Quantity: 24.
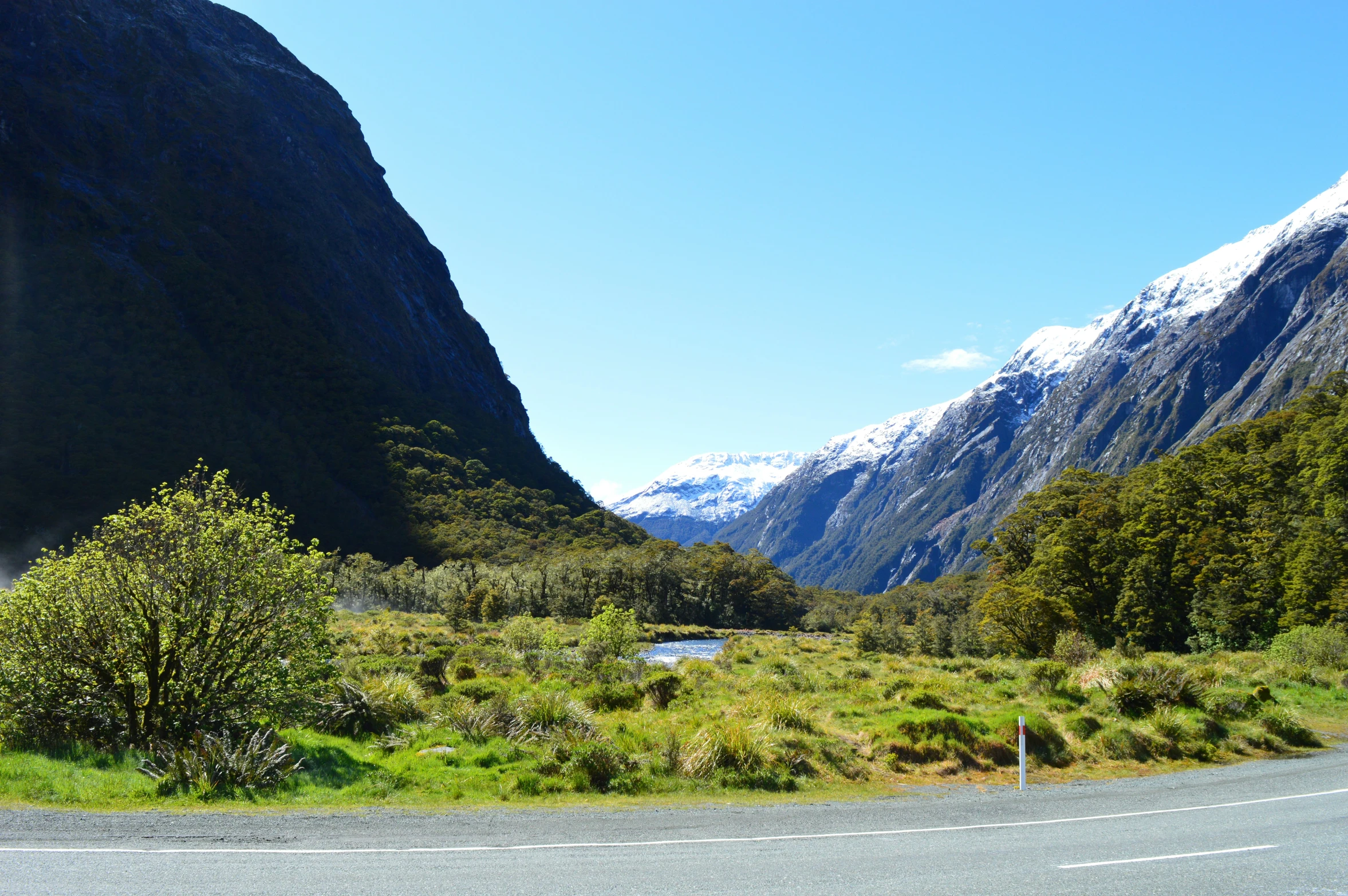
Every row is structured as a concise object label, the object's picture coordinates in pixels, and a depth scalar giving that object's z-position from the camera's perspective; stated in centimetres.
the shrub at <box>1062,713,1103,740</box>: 1808
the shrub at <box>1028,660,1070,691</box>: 2266
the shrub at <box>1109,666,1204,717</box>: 1961
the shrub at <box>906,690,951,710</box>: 2084
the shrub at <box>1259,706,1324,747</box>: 1845
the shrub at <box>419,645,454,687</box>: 2522
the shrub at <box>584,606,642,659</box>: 3666
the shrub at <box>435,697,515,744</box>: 1709
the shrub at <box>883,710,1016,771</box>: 1672
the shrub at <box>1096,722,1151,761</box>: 1722
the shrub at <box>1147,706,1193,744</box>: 1789
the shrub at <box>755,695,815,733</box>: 1828
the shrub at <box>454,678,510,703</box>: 2181
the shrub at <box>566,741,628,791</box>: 1432
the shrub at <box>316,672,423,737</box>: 1733
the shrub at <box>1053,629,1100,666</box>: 3083
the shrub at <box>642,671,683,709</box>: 2269
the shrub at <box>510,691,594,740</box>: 1727
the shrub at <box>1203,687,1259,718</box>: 1952
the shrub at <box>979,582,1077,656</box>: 4978
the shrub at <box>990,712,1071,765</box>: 1698
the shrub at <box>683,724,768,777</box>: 1514
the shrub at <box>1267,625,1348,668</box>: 3027
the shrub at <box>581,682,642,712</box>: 2212
